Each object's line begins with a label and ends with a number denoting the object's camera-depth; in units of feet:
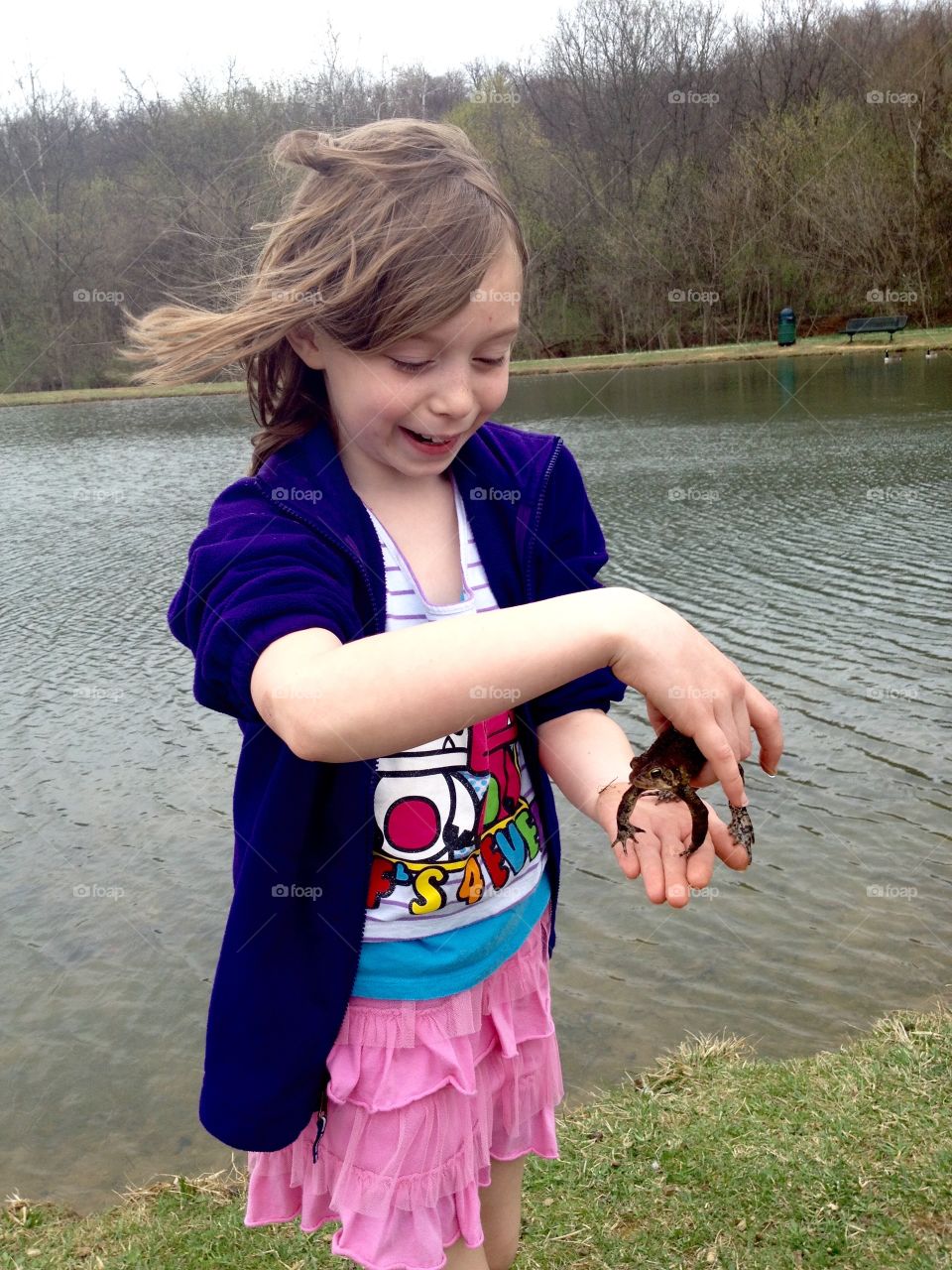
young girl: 5.15
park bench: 116.47
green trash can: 124.26
